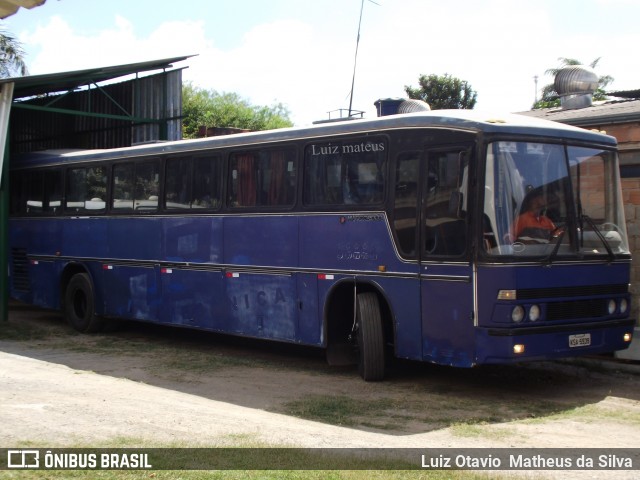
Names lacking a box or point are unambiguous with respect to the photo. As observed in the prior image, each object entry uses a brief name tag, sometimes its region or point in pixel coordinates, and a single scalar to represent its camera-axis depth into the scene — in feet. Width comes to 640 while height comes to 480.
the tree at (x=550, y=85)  178.11
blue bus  32.30
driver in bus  32.30
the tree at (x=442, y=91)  205.36
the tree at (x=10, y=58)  95.86
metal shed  56.59
